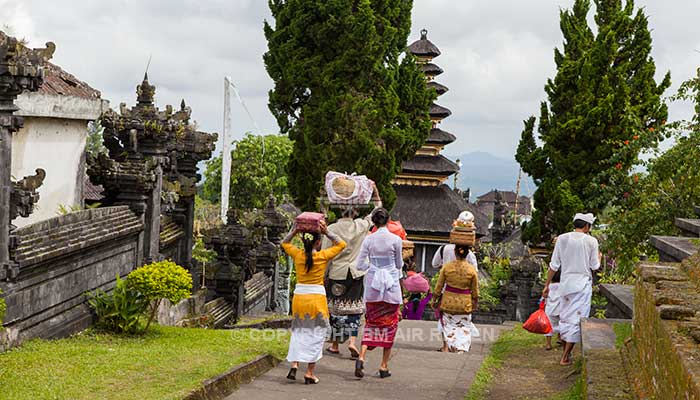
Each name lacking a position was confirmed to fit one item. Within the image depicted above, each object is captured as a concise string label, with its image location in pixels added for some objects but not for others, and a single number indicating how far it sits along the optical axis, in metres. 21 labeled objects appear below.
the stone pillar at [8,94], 8.99
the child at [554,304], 11.42
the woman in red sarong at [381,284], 10.21
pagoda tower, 40.34
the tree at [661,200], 15.55
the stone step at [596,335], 9.31
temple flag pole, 41.38
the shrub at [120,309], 11.35
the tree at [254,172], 60.34
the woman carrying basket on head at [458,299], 11.88
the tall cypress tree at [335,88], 25.39
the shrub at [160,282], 10.87
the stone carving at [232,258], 17.62
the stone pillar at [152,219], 13.88
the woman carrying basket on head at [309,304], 9.41
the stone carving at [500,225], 45.34
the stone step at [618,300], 11.18
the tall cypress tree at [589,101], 29.84
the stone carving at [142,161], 13.24
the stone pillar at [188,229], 16.88
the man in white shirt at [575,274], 10.87
